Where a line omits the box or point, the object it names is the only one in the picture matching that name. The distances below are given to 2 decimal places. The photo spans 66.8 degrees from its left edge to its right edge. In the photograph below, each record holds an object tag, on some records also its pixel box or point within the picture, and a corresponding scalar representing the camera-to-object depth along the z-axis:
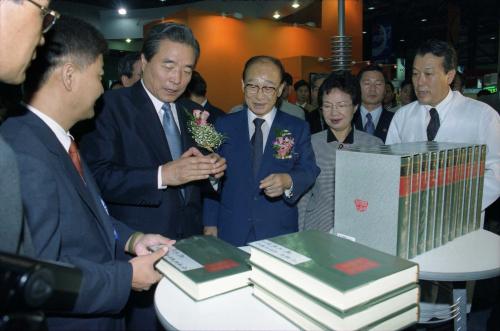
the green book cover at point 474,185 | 1.82
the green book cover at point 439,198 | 1.59
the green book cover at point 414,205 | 1.46
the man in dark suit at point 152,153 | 1.91
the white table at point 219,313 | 1.08
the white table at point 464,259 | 1.42
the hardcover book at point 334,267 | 0.92
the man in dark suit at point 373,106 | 4.01
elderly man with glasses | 2.32
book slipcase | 1.44
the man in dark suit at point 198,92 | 4.68
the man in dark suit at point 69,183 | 1.19
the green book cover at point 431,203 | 1.55
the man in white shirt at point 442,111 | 2.46
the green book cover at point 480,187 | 1.87
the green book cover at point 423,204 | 1.50
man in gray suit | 0.99
